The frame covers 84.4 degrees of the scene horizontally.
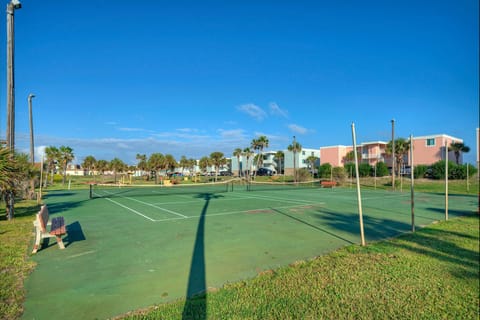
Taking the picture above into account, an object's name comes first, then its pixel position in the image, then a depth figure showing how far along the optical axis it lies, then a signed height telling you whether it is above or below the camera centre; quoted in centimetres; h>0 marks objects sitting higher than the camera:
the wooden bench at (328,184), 3283 -228
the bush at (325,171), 4373 -90
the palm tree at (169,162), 5142 +118
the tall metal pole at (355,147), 590 +42
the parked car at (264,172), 6896 -139
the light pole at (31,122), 1580 +300
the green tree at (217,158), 6106 +214
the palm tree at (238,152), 6122 +349
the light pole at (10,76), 938 +339
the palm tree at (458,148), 4388 +271
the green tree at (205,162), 6234 +132
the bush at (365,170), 4619 -84
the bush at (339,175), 3818 -137
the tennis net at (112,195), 1972 -205
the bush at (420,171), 4069 -101
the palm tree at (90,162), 5888 +158
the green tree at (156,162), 5059 +122
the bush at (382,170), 4428 -84
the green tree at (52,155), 4241 +241
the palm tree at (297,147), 5687 +413
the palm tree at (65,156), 4400 +228
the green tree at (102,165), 5906 +88
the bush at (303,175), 4078 -140
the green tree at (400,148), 4084 +256
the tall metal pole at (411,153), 768 +34
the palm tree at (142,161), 5681 +158
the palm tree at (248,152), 5769 +325
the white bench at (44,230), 567 -134
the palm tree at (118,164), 5491 +98
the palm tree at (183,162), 6429 +142
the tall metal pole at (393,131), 2863 +363
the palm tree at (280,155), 6725 +293
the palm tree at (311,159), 6016 +163
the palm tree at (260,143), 5406 +485
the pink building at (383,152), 4616 +271
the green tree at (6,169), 682 +4
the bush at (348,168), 4541 -45
